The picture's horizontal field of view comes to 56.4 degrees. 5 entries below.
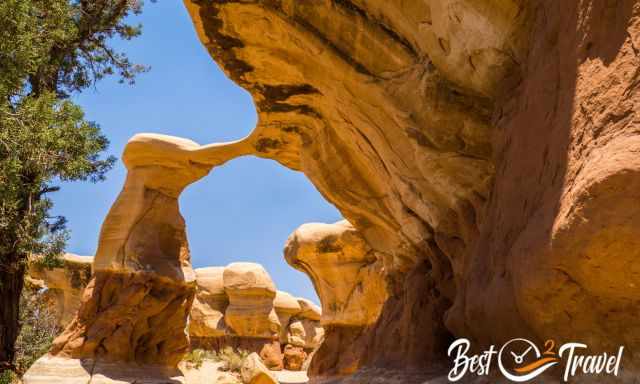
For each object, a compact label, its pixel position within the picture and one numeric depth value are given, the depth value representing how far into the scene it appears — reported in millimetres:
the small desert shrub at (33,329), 16312
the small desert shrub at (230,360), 19250
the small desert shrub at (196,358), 19656
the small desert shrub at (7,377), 8770
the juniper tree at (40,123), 6926
